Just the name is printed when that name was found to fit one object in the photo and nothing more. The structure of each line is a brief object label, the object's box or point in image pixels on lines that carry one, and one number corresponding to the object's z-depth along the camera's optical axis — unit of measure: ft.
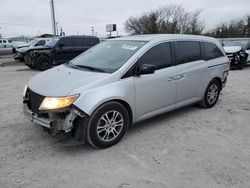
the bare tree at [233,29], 117.08
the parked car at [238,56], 38.99
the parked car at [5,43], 87.01
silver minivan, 10.66
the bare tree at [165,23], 141.08
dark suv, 39.29
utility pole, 91.61
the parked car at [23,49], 48.11
